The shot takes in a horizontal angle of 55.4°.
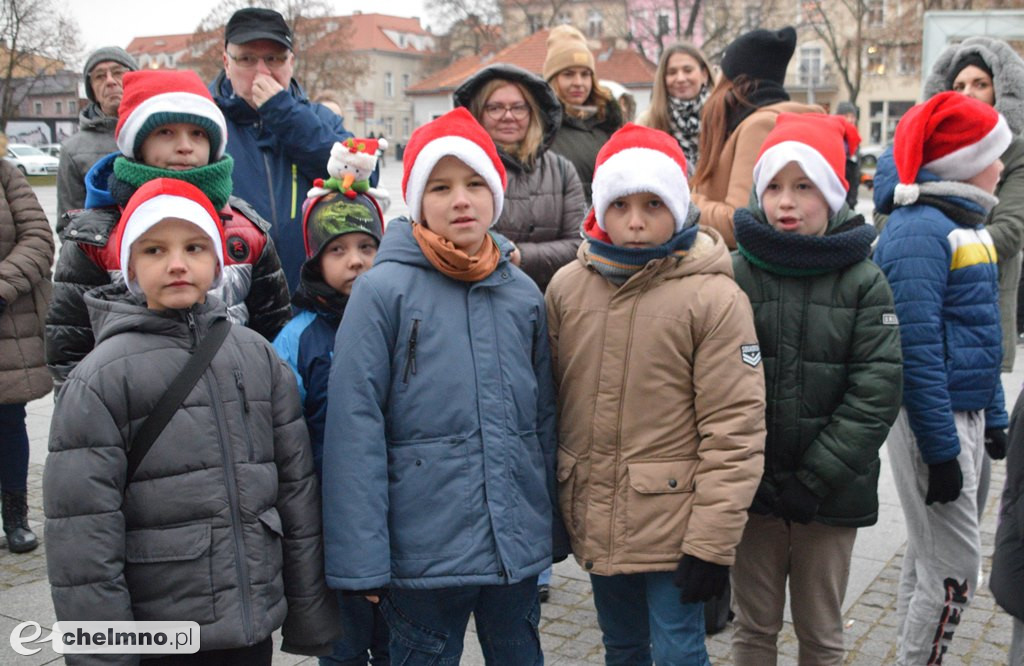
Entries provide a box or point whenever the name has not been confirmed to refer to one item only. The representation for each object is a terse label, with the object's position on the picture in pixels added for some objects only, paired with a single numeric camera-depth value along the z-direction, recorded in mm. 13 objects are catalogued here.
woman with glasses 4152
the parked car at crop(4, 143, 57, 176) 42206
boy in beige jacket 2738
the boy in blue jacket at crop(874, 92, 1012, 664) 3170
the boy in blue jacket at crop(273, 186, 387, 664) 3025
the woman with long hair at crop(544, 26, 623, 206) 4930
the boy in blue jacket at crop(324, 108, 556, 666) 2627
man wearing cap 3826
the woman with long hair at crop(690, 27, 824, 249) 4137
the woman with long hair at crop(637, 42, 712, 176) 5094
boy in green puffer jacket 2898
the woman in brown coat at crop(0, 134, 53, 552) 4723
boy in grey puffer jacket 2295
